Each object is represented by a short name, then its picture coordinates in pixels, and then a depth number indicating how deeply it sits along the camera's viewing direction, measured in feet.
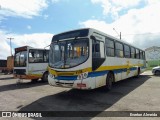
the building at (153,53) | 134.15
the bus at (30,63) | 31.21
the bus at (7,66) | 75.89
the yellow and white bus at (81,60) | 18.24
